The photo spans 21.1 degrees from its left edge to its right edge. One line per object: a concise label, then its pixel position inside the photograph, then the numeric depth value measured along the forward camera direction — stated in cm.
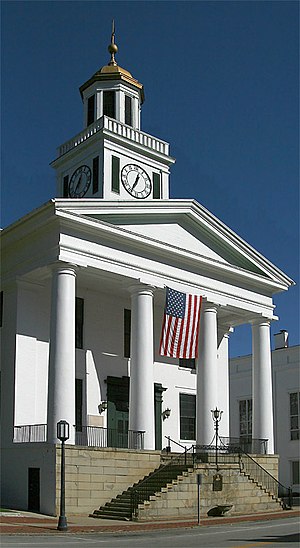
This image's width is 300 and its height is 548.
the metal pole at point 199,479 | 2592
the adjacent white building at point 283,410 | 4900
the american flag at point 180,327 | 3250
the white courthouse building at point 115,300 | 2922
